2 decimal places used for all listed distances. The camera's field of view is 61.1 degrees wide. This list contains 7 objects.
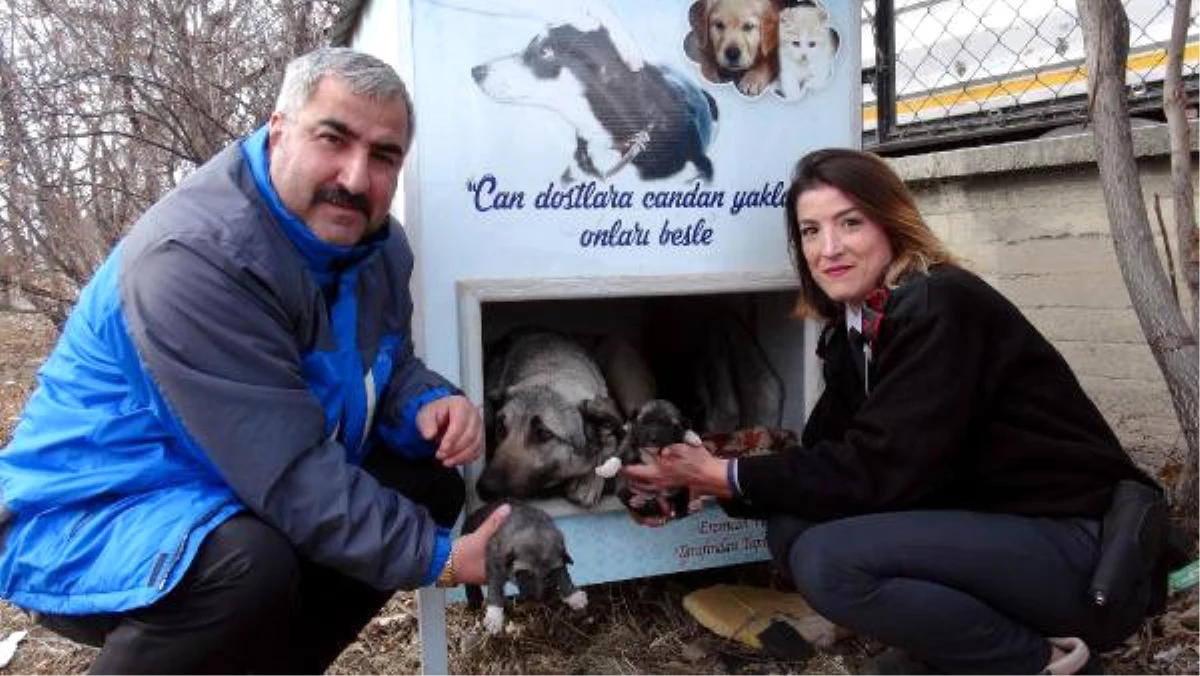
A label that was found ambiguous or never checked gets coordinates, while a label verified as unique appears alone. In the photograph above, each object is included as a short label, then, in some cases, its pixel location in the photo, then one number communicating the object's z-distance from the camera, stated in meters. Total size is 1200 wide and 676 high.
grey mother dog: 2.51
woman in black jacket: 2.07
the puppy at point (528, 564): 2.13
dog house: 2.36
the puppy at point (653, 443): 2.54
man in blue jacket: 1.74
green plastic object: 2.62
